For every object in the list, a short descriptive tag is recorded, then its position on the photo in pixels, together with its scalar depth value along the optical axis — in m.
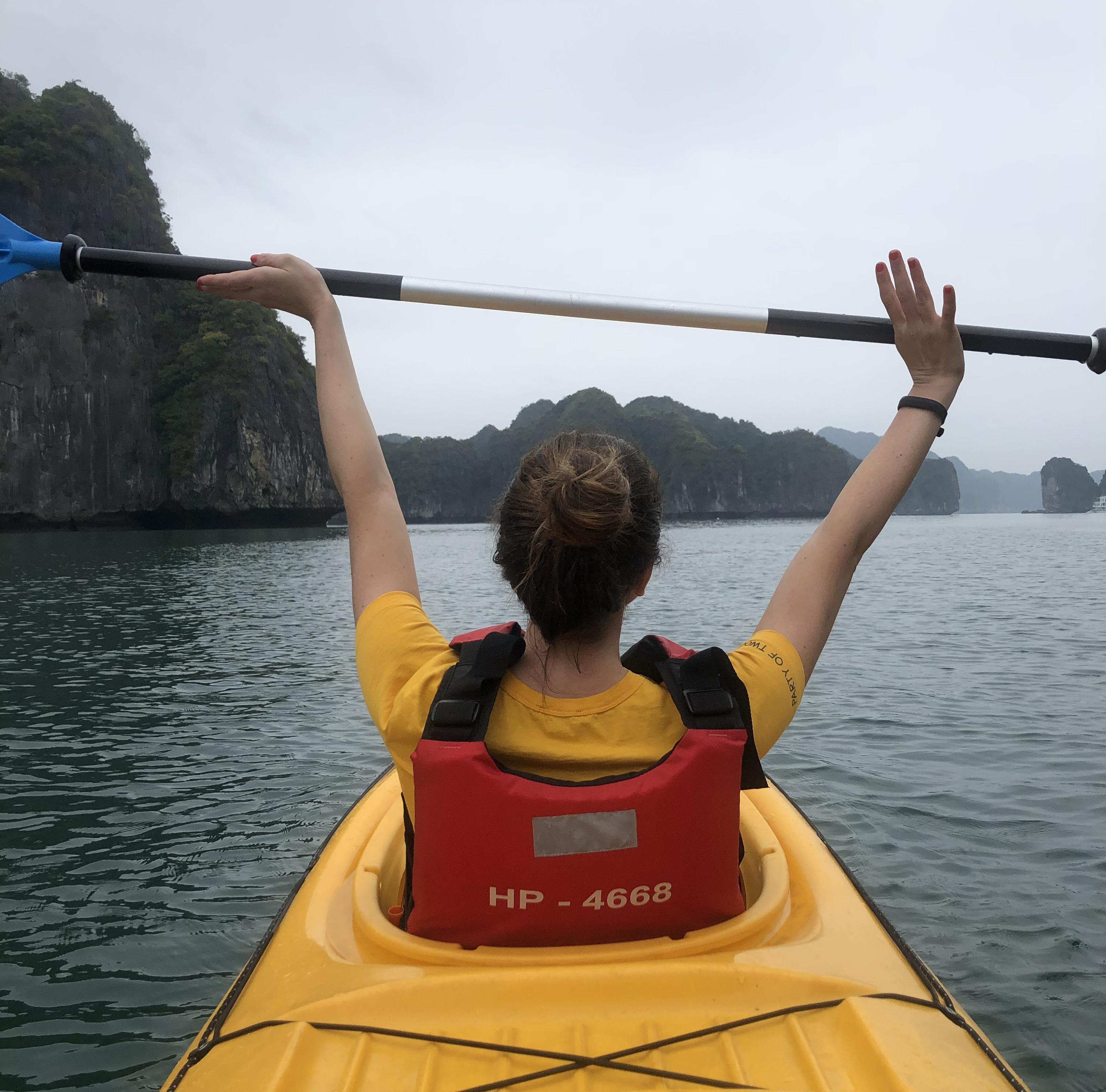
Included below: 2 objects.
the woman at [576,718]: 1.40
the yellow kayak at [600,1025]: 1.35
